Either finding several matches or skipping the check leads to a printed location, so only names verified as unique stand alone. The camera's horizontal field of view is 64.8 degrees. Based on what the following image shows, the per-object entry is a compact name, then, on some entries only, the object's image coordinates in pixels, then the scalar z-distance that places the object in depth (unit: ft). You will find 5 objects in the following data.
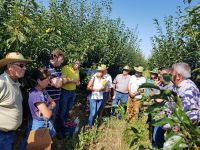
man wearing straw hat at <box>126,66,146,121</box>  14.22
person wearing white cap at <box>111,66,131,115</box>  15.05
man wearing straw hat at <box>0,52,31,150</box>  5.57
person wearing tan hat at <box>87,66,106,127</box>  12.62
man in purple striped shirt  5.39
